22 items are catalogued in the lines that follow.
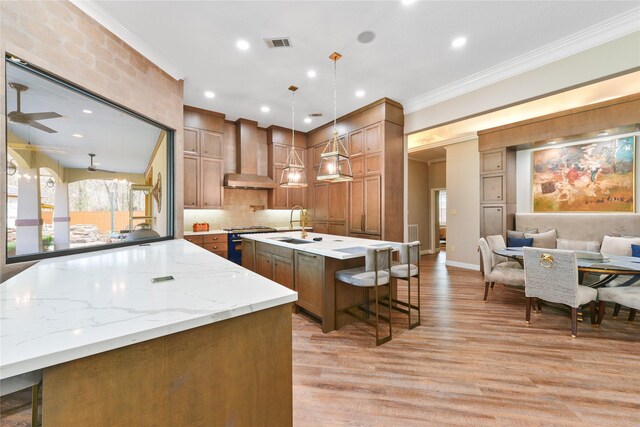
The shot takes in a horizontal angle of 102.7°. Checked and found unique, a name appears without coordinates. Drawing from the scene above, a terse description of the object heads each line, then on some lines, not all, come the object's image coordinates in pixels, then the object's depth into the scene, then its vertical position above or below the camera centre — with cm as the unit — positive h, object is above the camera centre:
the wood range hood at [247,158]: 532 +114
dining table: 257 -59
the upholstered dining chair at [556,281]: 258 -76
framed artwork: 396 +54
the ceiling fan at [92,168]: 231 +41
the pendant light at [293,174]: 383 +57
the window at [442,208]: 966 +8
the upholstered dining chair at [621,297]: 253 -91
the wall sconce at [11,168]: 165 +30
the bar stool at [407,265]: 271 -60
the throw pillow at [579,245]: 399 -57
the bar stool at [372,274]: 242 -64
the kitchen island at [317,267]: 267 -66
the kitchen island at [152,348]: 71 -44
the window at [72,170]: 173 +37
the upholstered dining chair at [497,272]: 332 -84
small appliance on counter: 502 -29
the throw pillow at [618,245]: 355 -52
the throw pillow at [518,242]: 453 -59
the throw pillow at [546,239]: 446 -52
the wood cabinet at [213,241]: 459 -54
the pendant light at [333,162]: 311 +91
